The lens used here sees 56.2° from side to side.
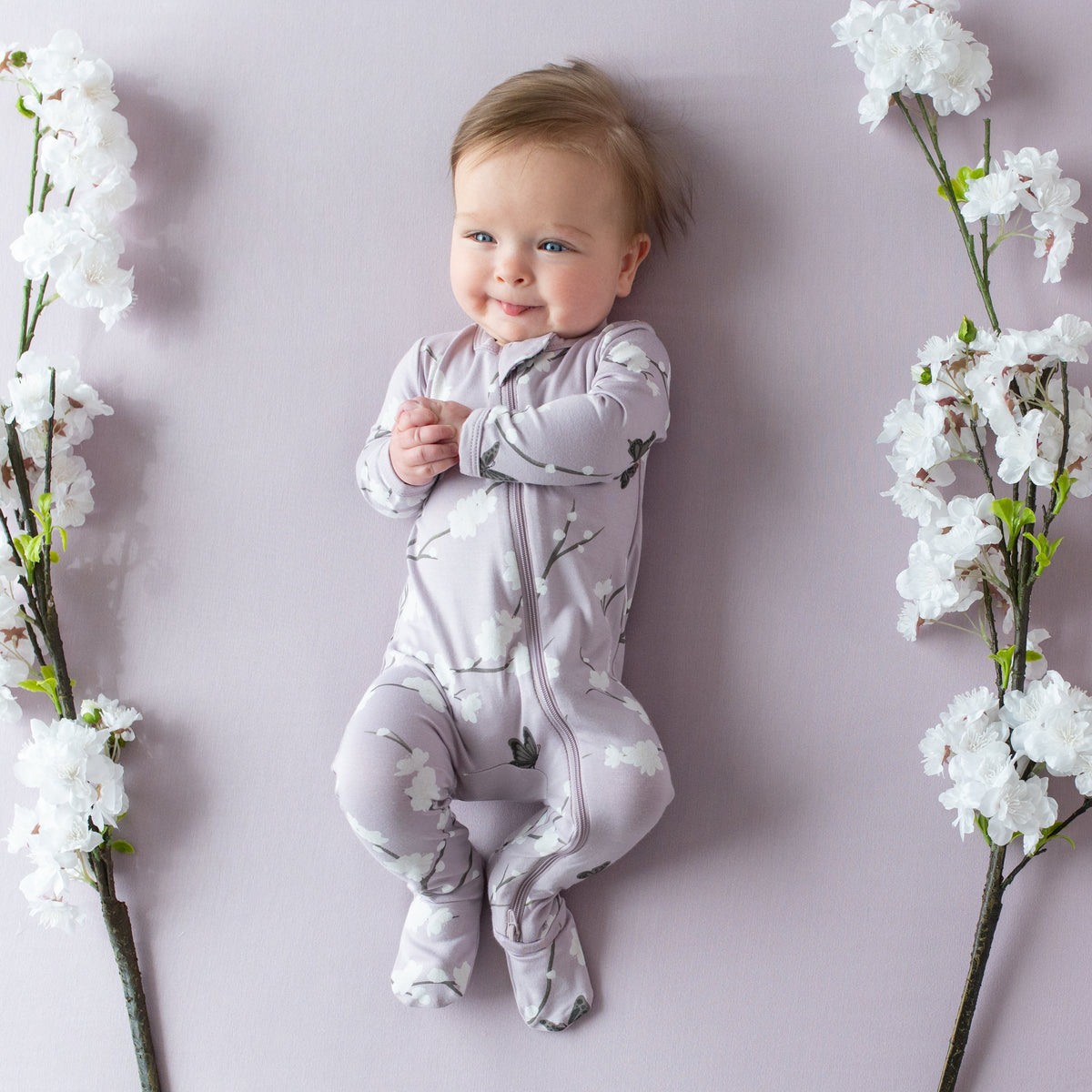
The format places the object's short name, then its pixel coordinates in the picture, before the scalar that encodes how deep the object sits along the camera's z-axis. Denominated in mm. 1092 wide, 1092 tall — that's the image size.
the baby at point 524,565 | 1235
